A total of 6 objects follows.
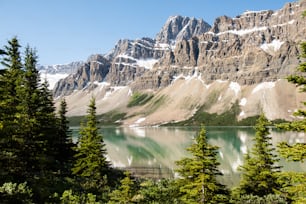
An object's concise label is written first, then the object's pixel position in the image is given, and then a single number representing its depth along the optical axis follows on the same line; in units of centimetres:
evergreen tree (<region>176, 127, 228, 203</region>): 2134
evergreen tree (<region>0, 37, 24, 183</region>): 2033
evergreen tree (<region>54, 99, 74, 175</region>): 4795
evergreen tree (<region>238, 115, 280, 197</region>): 3494
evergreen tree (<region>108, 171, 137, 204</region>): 2712
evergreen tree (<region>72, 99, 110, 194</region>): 3934
